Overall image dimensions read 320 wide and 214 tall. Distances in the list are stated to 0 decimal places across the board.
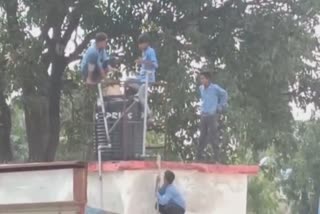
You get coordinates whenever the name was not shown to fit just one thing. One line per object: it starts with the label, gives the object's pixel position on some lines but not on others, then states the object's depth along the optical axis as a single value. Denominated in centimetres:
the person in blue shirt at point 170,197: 1670
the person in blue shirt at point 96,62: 1706
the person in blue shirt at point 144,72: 1717
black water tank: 1723
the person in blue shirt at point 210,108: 1863
